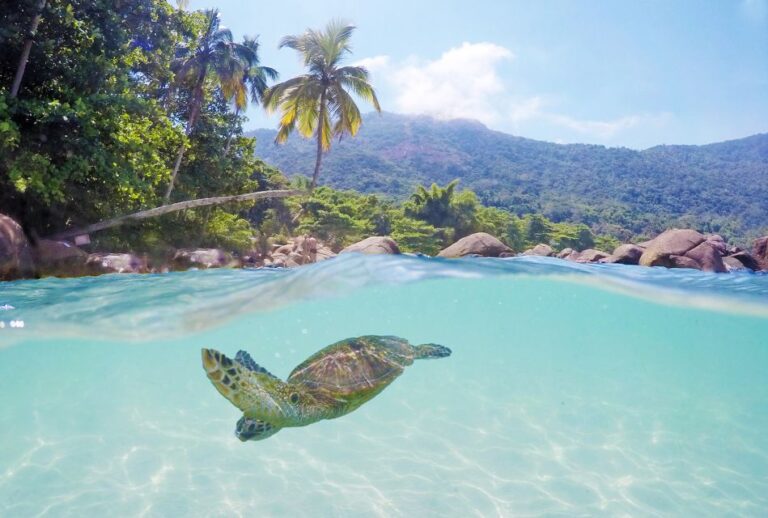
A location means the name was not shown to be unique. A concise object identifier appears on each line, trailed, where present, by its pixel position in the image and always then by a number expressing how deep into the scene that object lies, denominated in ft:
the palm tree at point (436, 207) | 145.18
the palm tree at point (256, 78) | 88.33
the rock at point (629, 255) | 71.92
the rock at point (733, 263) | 73.35
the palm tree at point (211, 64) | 74.95
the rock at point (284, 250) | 93.15
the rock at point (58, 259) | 43.52
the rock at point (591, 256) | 98.85
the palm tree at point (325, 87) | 80.48
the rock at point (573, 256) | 117.56
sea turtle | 14.80
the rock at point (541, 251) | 123.34
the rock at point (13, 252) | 37.47
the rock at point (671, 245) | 57.72
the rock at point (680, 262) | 56.44
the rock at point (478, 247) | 69.41
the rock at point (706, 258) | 56.18
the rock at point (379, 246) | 48.98
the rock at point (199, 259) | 64.13
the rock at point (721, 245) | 82.09
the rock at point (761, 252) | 78.48
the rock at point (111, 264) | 46.86
